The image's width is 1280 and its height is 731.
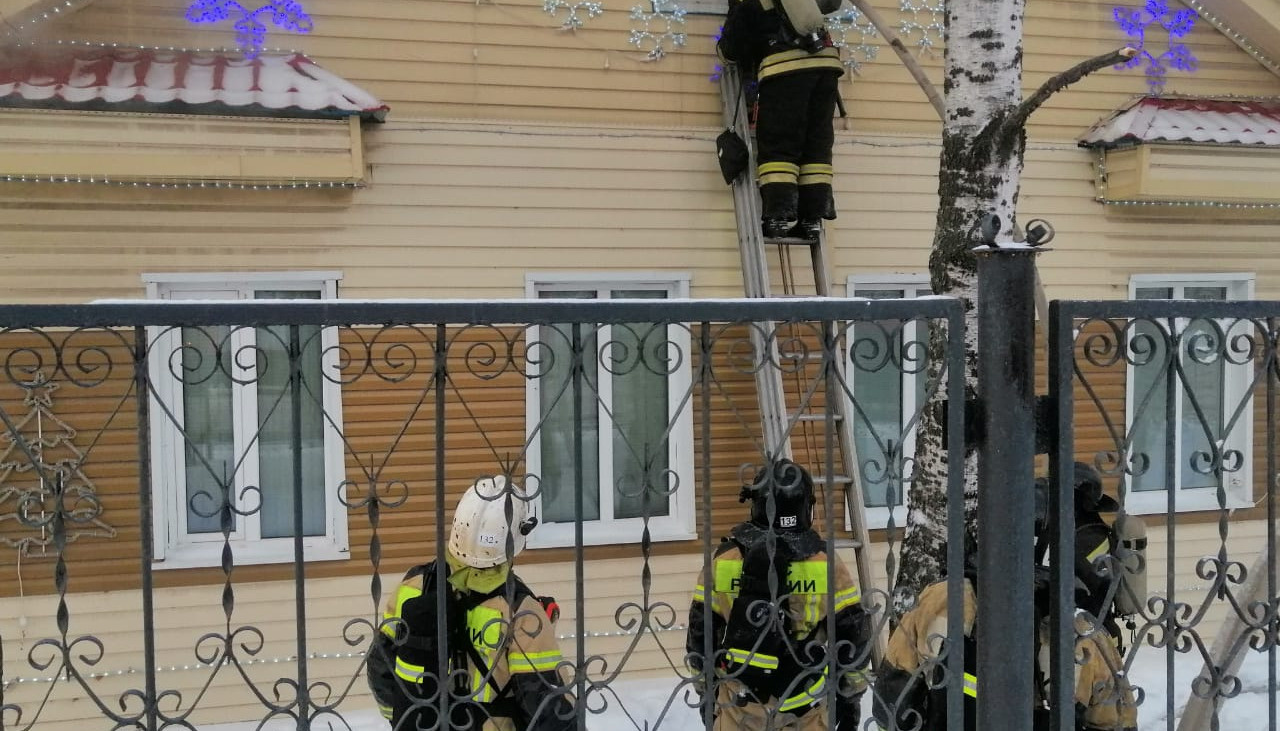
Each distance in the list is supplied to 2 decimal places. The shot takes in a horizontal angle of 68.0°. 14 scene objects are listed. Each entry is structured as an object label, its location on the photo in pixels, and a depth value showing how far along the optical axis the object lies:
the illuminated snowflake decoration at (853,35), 5.49
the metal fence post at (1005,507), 2.12
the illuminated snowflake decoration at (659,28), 5.32
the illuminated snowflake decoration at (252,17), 4.76
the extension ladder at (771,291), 4.91
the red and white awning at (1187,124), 5.53
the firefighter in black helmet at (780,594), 3.10
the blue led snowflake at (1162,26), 5.95
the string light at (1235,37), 5.95
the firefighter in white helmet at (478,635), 2.62
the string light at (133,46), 4.57
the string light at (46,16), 4.48
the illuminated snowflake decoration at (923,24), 5.60
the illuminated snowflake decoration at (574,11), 5.20
